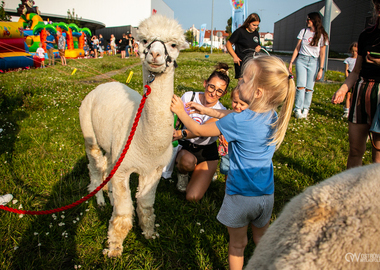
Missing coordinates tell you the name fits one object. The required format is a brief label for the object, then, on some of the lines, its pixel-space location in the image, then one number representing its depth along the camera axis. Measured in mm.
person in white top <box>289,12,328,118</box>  5391
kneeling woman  2988
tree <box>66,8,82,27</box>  32469
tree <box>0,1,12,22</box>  16688
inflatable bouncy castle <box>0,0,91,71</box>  10617
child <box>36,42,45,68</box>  13073
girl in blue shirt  1673
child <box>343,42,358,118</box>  6547
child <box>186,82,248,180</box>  1862
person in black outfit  5430
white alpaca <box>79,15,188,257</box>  1745
